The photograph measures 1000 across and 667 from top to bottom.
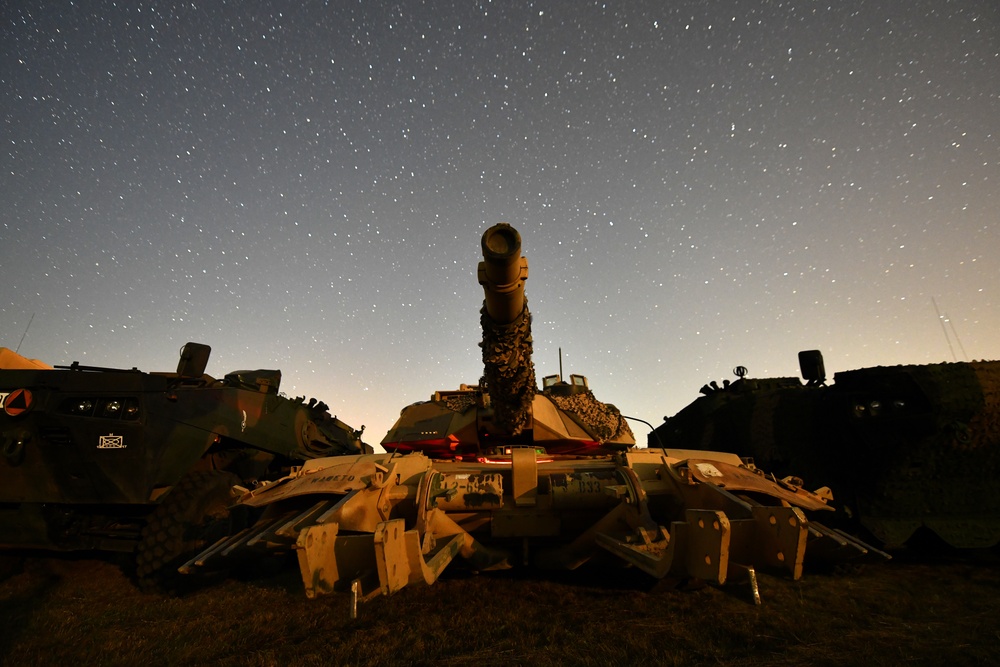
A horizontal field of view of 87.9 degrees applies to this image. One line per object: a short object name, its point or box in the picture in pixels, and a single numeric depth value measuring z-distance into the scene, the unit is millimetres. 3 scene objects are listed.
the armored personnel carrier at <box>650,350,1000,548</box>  6113
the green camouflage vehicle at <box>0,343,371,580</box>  5559
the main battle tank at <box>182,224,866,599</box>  3172
